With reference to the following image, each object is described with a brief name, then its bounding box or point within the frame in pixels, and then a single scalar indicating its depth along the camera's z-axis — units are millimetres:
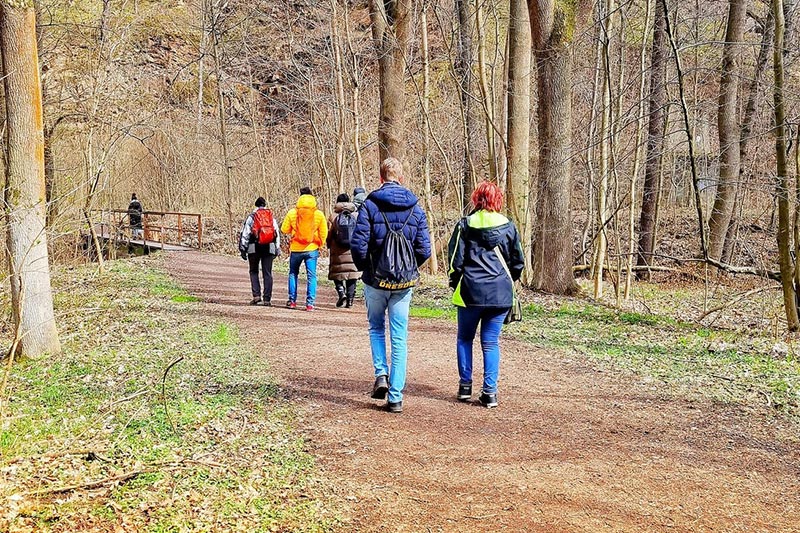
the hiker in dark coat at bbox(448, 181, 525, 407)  5816
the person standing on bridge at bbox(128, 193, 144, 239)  29086
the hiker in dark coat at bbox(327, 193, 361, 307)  10680
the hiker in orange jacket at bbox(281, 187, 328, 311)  11148
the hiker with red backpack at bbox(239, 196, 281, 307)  11414
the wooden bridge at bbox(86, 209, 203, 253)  27720
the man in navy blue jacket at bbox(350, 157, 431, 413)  5762
